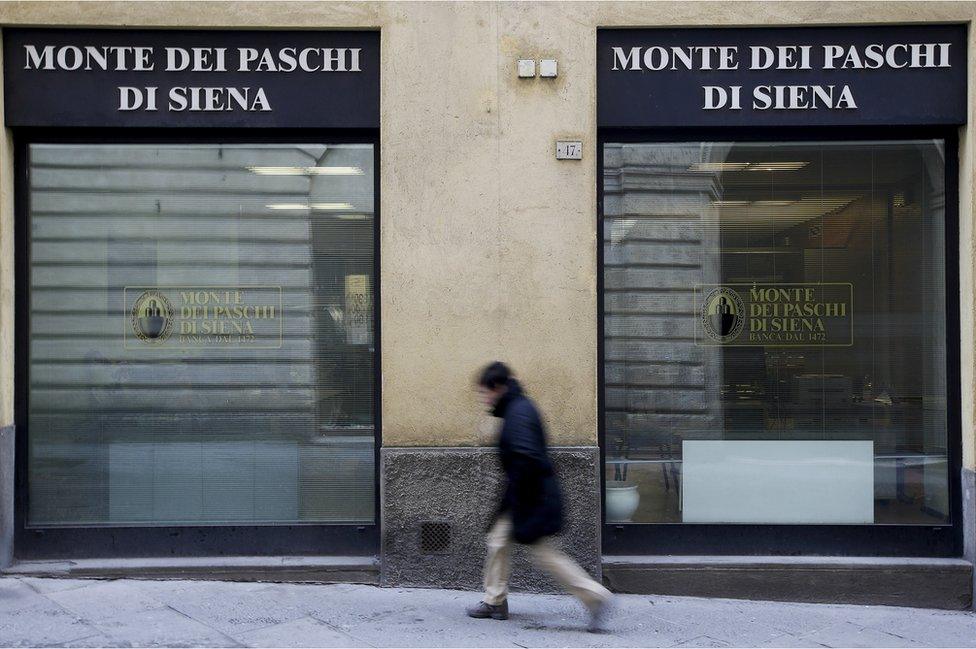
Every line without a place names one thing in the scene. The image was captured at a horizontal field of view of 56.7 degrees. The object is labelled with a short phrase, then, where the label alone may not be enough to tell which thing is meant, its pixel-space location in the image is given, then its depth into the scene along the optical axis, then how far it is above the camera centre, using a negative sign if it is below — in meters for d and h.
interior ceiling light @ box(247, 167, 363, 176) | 7.50 +1.32
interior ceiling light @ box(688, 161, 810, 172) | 7.50 +1.36
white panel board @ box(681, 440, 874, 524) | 7.41 -1.25
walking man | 5.63 -1.01
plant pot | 7.44 -1.41
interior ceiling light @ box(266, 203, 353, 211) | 7.52 +1.03
